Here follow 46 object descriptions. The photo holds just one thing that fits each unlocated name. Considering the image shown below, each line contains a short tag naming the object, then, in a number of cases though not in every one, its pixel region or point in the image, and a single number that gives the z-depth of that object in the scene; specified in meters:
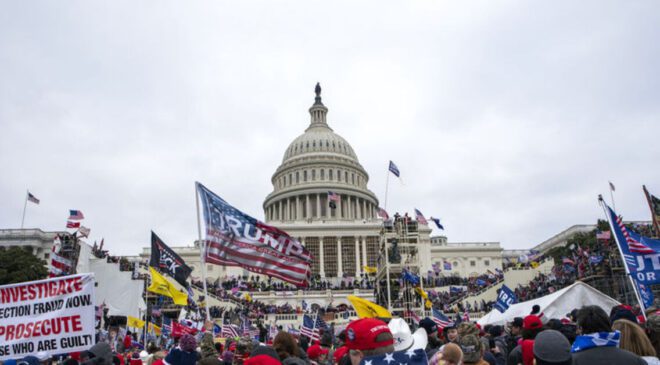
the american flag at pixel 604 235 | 41.00
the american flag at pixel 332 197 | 71.62
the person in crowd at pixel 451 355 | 4.72
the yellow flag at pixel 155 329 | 23.67
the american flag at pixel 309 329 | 15.76
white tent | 14.70
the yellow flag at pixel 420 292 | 37.54
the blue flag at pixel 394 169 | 52.72
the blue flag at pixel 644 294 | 12.42
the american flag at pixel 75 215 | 35.03
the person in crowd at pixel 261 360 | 4.68
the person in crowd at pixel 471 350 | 5.29
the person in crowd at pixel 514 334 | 8.93
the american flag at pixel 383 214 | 57.44
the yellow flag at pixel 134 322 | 20.20
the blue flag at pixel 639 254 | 12.84
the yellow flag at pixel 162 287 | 19.23
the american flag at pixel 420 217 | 52.68
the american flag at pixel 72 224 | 34.08
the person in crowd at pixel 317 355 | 8.77
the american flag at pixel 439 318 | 17.32
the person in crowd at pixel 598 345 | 4.67
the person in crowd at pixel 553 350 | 4.55
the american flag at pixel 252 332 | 24.67
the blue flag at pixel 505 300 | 18.12
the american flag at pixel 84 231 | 36.48
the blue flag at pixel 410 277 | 38.59
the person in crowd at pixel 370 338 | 4.21
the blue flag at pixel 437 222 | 54.28
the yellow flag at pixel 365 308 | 11.47
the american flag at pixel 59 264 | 28.03
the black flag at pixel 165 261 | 18.75
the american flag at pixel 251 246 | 14.13
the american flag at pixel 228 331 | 20.45
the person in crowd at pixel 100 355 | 6.89
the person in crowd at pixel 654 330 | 5.48
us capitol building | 85.06
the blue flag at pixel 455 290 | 59.81
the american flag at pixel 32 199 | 59.39
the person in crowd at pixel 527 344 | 6.73
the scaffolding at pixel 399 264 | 40.59
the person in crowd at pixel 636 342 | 4.93
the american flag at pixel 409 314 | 37.75
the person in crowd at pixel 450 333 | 8.28
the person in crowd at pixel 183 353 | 6.72
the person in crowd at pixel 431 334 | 8.16
